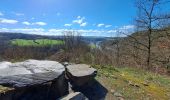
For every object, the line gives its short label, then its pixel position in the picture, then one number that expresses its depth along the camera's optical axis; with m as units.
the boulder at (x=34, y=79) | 1.63
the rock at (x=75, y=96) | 1.71
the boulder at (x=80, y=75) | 2.00
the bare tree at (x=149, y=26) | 5.08
